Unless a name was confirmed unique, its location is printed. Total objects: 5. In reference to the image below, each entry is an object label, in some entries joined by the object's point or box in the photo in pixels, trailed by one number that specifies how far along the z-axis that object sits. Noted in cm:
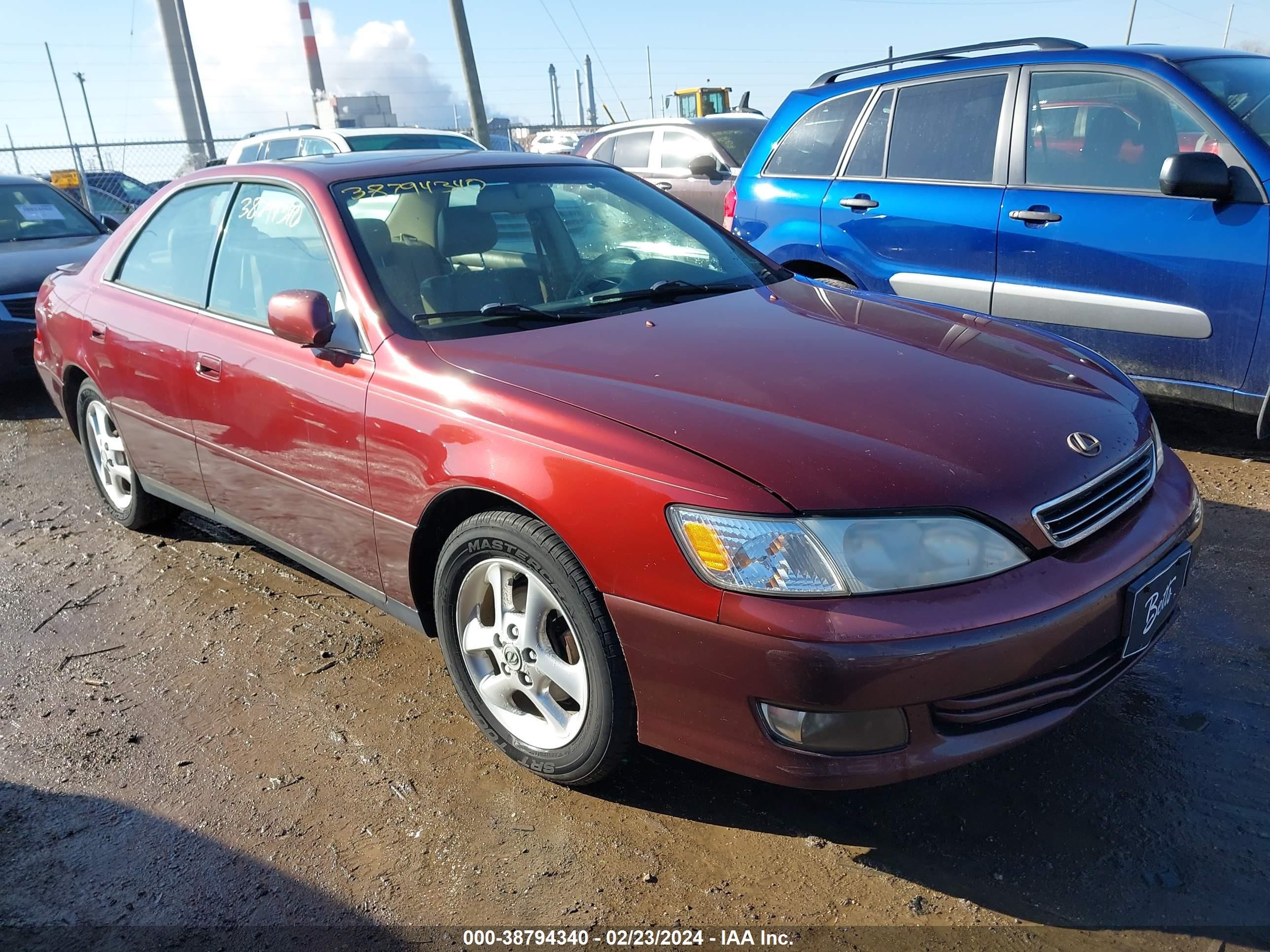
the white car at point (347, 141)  973
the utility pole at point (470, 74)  1498
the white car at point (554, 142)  3162
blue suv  411
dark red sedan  203
